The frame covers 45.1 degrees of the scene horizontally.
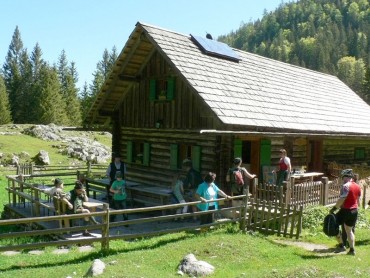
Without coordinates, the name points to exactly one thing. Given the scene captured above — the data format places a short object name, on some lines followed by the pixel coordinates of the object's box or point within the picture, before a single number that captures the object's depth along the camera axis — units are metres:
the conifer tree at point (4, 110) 61.50
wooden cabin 14.70
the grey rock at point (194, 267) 8.69
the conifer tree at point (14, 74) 68.81
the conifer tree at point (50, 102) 64.88
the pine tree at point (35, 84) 66.69
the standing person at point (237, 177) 12.80
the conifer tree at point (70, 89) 71.38
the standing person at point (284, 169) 13.86
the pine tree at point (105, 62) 80.25
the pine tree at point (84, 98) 66.22
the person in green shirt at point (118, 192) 13.19
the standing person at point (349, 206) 10.02
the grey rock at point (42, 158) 39.19
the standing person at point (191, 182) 13.95
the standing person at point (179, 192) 13.44
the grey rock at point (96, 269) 8.30
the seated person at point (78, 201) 11.52
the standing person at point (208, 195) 11.85
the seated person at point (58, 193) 11.73
